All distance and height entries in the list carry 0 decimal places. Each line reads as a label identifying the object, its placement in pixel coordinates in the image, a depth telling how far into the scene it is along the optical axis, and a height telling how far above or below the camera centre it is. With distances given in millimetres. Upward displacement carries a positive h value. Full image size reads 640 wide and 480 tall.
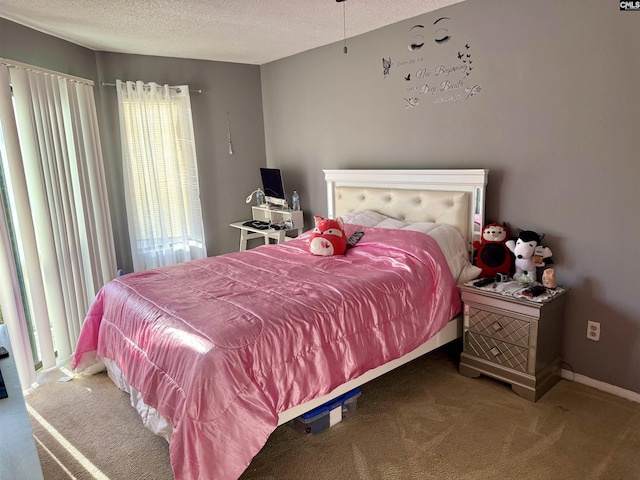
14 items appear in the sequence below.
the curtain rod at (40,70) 2648 +611
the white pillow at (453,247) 2865 -663
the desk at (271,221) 4289 -706
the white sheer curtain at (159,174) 3994 -151
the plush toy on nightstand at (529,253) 2637 -655
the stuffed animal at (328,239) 3020 -605
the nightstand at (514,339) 2439 -1128
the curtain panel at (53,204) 2756 -296
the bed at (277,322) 1756 -818
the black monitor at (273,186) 4438 -329
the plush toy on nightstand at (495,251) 2797 -674
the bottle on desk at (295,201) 4492 -496
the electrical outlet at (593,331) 2557 -1104
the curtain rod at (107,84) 3879 +668
